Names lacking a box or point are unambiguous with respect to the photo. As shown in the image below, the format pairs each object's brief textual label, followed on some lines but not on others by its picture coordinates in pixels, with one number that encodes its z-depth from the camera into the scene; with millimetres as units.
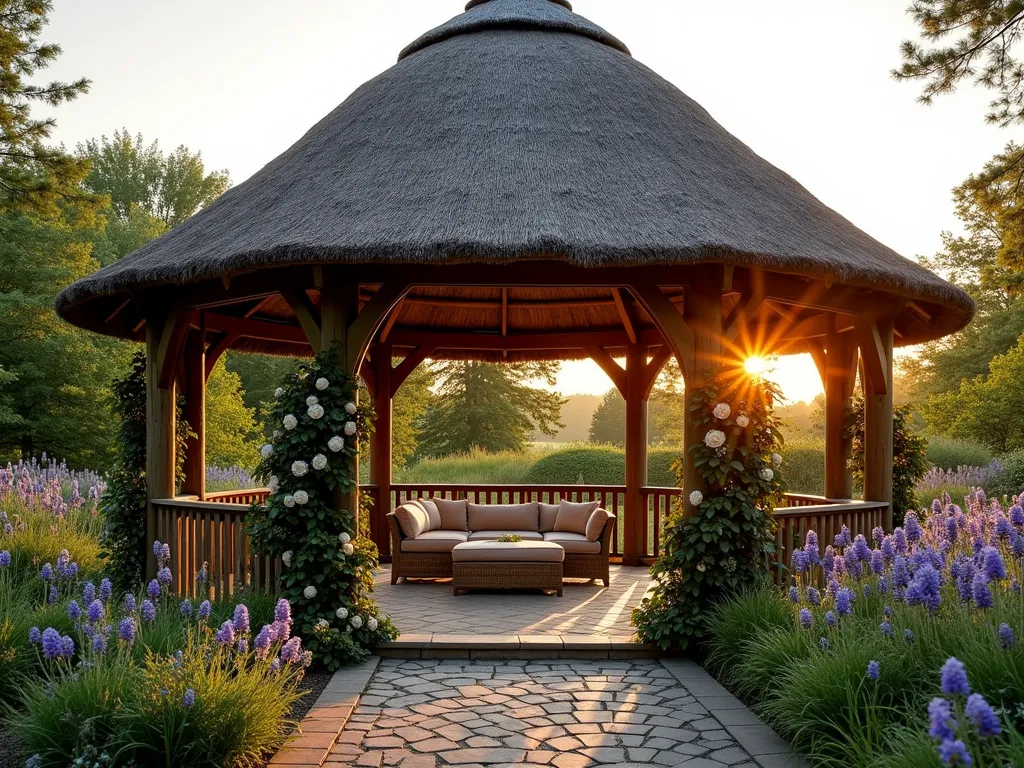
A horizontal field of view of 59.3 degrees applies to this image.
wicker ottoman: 9242
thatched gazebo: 6773
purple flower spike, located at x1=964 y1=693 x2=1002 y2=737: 2459
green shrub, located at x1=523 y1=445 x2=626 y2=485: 23656
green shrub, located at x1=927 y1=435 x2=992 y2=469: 19875
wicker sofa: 9930
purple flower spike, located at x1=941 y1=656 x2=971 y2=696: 2596
